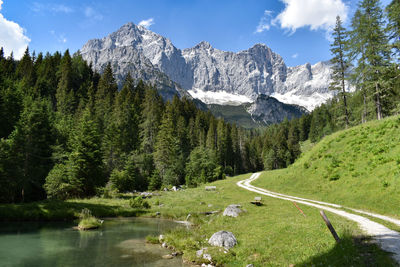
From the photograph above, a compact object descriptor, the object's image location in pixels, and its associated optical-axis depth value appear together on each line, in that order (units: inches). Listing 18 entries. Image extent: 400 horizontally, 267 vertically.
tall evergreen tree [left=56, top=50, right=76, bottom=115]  3351.4
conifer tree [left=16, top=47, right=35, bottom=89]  3415.8
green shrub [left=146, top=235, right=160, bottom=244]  756.6
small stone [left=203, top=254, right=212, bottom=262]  542.8
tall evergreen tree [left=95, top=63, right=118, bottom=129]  3190.9
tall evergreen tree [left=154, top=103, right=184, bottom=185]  2743.6
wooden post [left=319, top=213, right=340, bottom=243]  349.0
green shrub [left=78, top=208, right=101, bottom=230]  968.0
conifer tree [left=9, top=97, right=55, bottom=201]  1621.6
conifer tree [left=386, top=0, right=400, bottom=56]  1296.8
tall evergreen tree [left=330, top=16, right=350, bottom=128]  1829.5
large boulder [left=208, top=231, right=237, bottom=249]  596.7
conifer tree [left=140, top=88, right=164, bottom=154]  3208.7
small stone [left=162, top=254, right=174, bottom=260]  613.1
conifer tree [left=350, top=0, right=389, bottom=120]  1541.6
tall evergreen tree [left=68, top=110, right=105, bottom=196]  1736.0
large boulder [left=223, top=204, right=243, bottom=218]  924.4
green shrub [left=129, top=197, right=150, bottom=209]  1439.2
